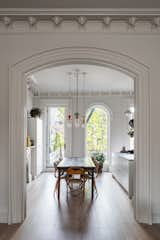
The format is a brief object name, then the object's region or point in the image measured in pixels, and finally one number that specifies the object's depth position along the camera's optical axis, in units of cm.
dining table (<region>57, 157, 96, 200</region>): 363
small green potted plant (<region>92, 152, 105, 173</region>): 633
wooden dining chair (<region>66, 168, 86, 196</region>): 350
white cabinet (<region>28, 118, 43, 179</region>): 549
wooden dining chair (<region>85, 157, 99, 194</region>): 387
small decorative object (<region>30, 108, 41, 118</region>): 577
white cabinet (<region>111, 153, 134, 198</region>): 378
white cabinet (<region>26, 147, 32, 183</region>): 501
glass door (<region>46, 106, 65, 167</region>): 665
